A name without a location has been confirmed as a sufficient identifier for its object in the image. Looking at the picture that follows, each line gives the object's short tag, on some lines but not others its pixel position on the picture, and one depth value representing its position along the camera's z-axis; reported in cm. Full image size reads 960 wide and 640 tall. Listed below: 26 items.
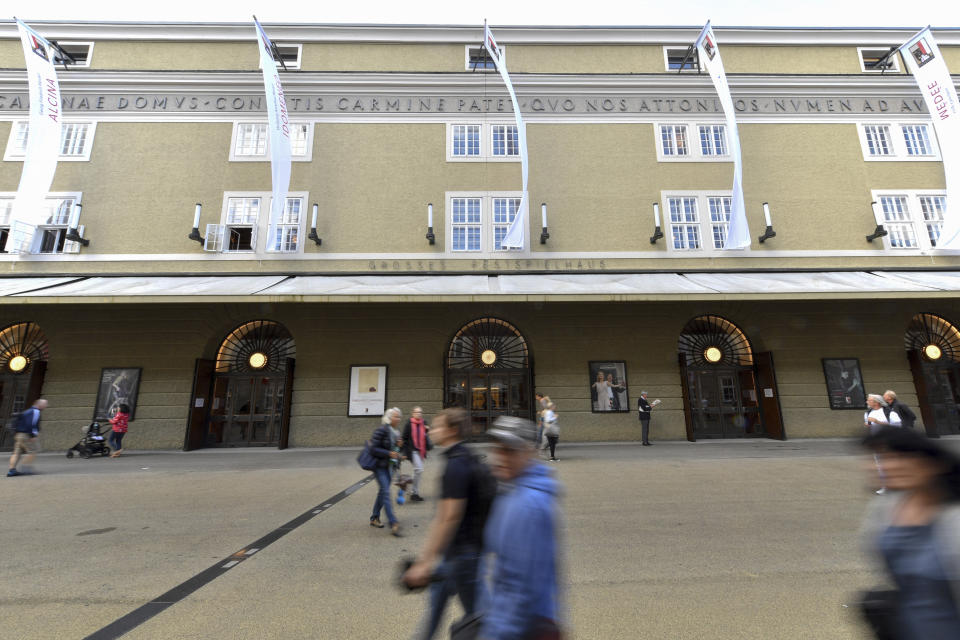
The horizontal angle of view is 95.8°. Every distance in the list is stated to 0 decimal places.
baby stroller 1237
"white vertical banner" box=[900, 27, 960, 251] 1461
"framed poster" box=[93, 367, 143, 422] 1364
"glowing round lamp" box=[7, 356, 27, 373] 1412
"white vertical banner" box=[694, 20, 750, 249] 1420
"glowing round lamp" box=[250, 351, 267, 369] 1482
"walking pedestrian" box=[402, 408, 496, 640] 266
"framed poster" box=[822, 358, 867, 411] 1423
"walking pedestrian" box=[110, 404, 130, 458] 1252
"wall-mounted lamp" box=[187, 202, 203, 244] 1422
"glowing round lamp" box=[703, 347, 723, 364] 1507
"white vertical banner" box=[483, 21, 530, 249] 1425
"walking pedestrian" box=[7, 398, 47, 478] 963
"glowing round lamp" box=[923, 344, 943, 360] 1477
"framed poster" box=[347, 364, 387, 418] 1405
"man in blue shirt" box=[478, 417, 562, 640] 176
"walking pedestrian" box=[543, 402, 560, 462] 1079
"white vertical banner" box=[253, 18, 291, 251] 1380
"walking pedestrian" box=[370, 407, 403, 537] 568
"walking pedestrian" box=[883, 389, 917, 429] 719
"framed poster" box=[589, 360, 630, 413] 1419
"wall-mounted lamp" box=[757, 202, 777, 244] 1455
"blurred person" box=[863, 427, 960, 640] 155
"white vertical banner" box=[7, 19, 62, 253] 1384
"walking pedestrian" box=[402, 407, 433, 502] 678
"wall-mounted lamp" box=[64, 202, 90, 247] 1401
